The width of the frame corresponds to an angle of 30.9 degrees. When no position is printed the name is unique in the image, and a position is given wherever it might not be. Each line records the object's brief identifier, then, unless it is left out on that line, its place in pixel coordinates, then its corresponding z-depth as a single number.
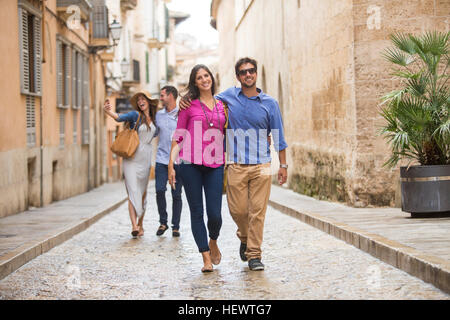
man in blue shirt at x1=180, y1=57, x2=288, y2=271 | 7.40
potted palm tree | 10.46
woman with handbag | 10.82
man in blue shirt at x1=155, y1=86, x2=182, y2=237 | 10.72
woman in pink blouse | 7.30
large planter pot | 10.45
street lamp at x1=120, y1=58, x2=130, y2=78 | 33.53
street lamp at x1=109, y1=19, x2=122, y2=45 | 24.88
